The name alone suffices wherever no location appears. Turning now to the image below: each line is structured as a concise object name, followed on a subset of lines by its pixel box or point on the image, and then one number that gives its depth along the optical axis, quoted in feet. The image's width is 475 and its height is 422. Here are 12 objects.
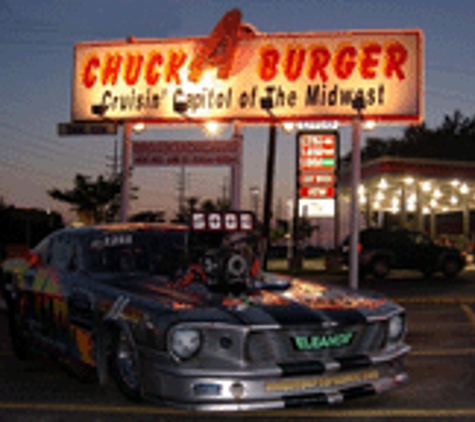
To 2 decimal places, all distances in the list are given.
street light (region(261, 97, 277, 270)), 88.38
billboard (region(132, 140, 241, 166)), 53.67
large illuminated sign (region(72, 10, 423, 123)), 54.65
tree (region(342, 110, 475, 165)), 253.03
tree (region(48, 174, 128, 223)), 160.56
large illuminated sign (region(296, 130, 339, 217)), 72.43
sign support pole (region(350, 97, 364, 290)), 53.06
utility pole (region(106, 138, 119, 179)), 222.91
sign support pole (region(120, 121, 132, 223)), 56.29
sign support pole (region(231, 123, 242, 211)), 53.52
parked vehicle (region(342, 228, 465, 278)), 82.53
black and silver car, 16.34
